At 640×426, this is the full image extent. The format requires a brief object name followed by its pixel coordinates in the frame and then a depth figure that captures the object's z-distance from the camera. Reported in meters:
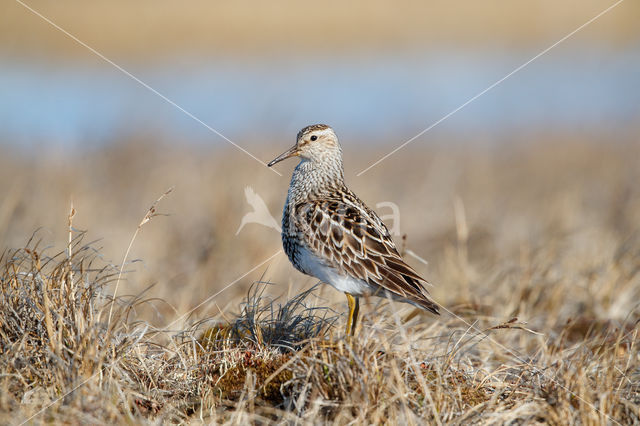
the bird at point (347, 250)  10.06
